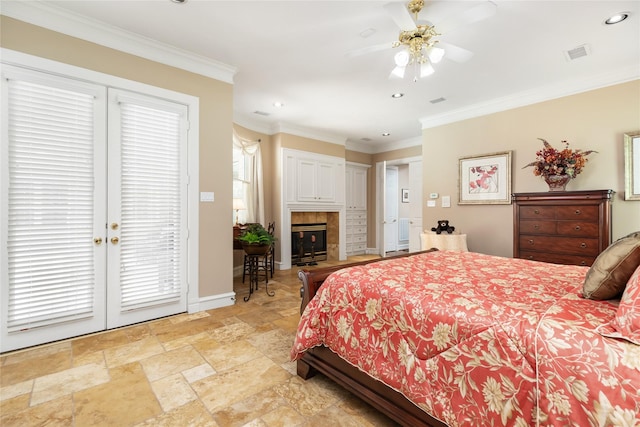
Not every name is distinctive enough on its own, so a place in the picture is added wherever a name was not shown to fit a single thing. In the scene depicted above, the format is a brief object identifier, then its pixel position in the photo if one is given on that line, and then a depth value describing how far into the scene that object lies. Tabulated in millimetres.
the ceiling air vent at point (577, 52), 2906
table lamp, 4648
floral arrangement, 3371
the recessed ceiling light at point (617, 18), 2395
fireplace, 6027
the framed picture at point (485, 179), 4184
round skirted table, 4227
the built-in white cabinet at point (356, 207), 7180
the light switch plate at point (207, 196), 3268
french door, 2332
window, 5041
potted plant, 3760
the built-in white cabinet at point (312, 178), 5629
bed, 894
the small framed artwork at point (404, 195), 8180
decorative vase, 3383
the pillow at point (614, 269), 1164
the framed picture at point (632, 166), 3184
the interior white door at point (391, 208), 7672
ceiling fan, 2029
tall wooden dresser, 3016
